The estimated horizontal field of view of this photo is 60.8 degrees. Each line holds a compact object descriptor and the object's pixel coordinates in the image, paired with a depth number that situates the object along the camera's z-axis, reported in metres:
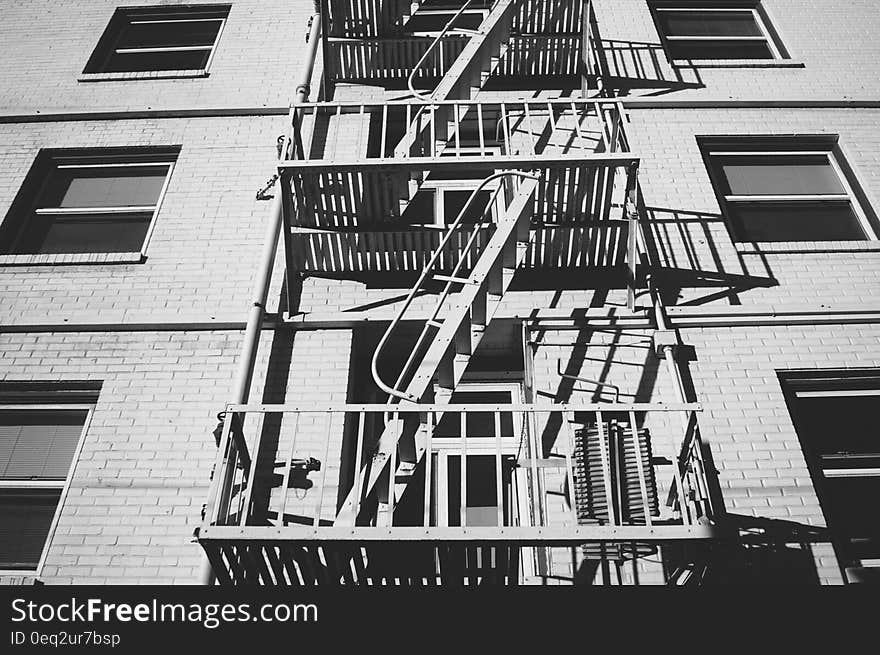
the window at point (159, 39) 11.18
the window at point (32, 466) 6.45
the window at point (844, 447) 6.38
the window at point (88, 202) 8.84
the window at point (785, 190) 8.80
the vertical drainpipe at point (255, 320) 6.77
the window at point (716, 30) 11.22
